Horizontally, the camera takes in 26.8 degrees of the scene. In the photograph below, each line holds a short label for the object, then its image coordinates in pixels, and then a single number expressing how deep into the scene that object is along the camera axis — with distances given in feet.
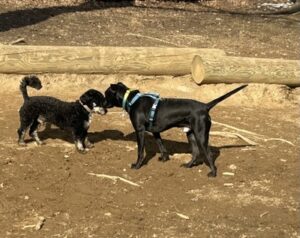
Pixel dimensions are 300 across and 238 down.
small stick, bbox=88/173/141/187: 24.84
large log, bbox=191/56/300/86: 38.50
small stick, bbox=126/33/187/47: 47.81
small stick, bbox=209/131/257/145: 31.53
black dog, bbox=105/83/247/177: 25.52
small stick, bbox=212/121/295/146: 31.33
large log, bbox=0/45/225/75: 38.22
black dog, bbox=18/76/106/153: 27.30
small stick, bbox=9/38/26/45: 41.85
